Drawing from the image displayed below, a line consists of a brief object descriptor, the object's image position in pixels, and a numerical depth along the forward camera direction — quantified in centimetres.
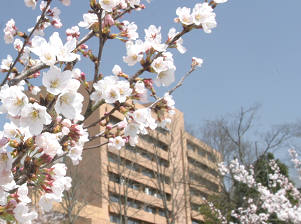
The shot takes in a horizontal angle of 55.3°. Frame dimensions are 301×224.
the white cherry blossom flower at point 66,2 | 261
